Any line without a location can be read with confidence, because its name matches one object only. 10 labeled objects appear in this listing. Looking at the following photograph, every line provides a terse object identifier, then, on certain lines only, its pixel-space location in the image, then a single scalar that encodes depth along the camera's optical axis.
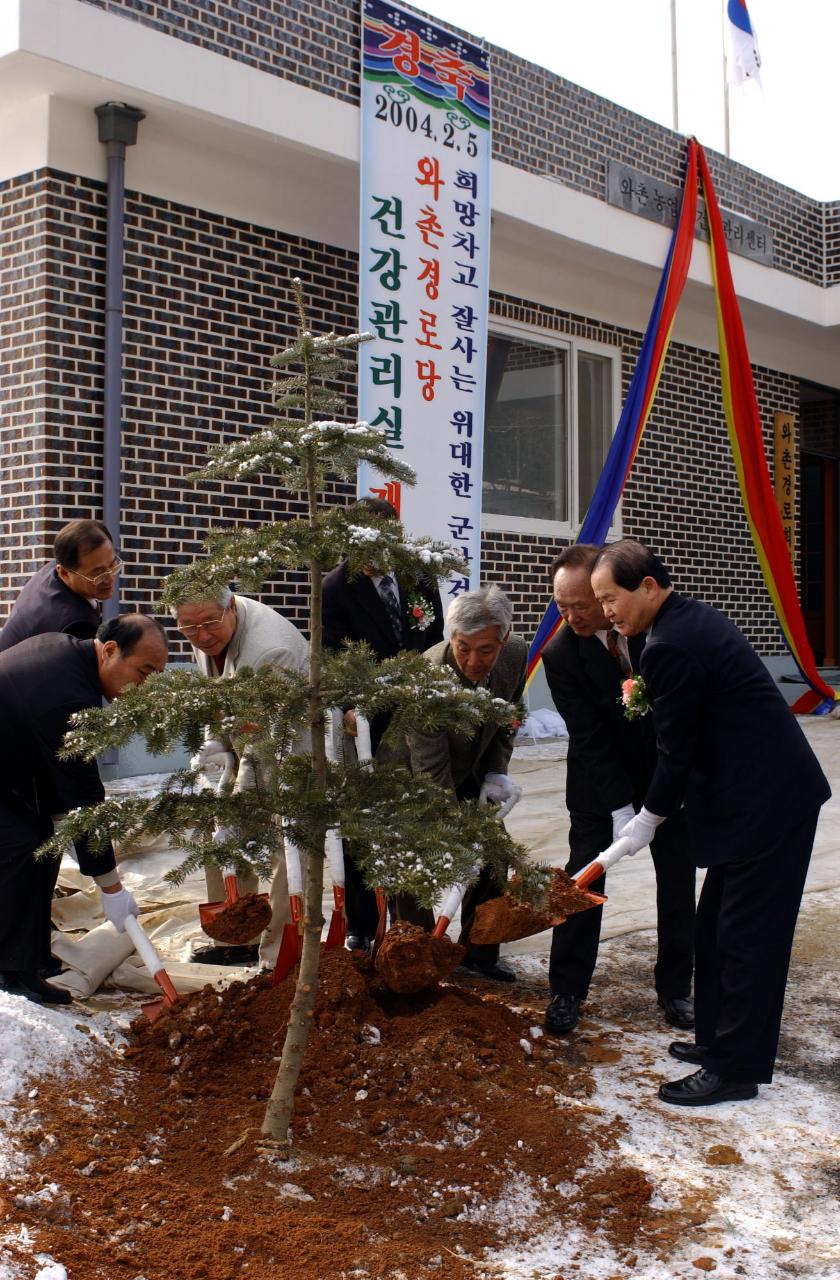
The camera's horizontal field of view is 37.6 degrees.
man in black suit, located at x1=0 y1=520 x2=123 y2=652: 4.19
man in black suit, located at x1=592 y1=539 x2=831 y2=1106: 3.31
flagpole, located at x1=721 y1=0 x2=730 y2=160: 11.62
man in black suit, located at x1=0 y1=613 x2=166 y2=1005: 3.51
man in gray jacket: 3.90
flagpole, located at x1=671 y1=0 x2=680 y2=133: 10.91
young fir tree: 2.69
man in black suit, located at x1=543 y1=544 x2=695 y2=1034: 3.87
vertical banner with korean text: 7.42
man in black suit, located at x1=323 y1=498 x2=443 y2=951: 4.57
